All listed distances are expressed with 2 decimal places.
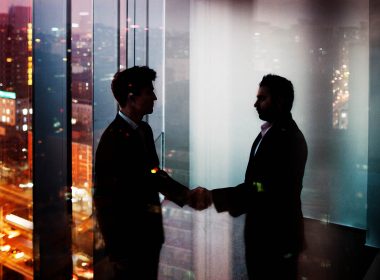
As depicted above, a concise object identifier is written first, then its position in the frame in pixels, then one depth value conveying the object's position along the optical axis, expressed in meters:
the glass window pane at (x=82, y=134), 2.11
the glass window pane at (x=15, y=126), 1.72
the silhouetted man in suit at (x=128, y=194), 1.74
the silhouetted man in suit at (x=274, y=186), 1.91
